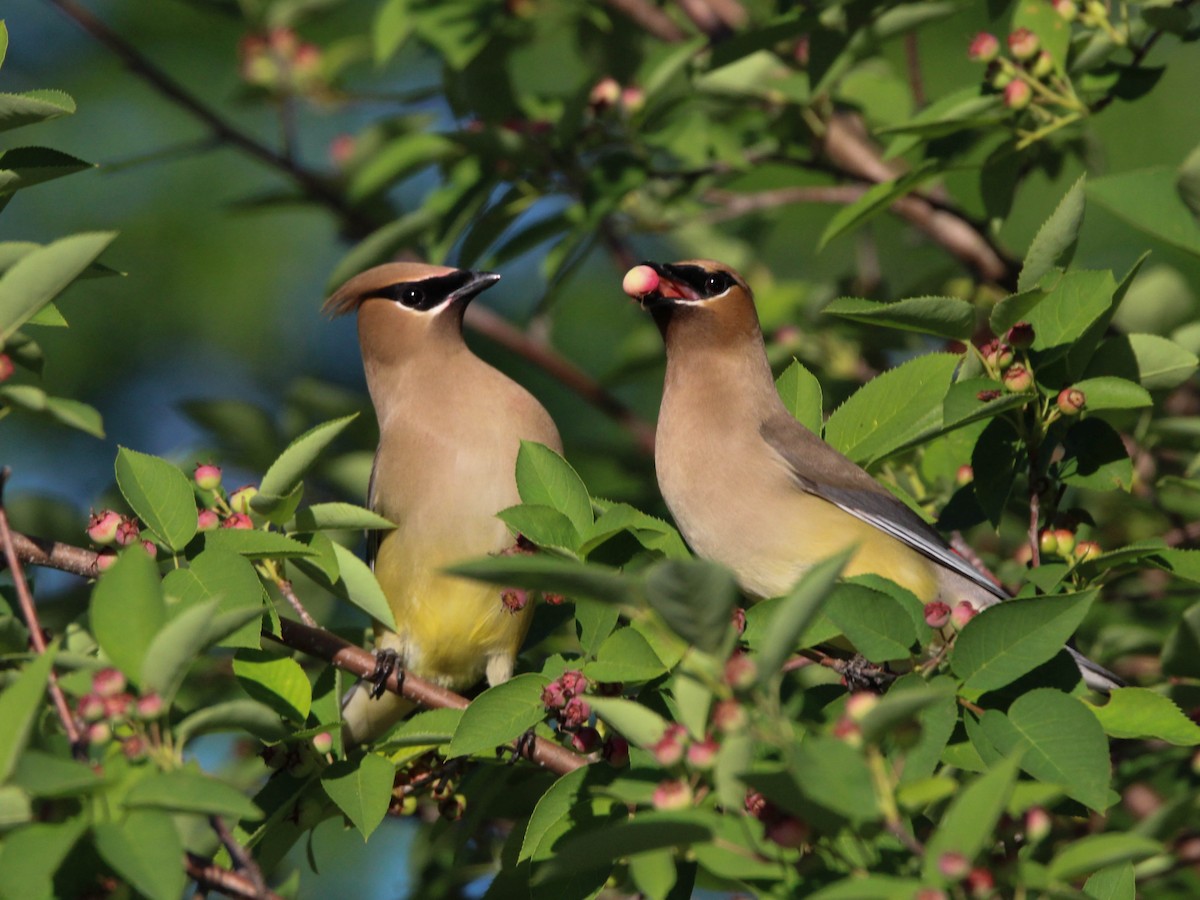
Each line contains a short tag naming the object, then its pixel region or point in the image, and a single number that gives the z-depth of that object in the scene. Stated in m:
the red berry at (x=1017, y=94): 7.38
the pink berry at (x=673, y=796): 4.35
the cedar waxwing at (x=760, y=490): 7.64
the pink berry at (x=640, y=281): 8.26
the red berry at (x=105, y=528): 5.79
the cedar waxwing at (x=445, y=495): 8.24
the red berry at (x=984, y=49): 7.43
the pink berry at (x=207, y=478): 6.34
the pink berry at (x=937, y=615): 5.64
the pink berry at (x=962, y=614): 5.93
